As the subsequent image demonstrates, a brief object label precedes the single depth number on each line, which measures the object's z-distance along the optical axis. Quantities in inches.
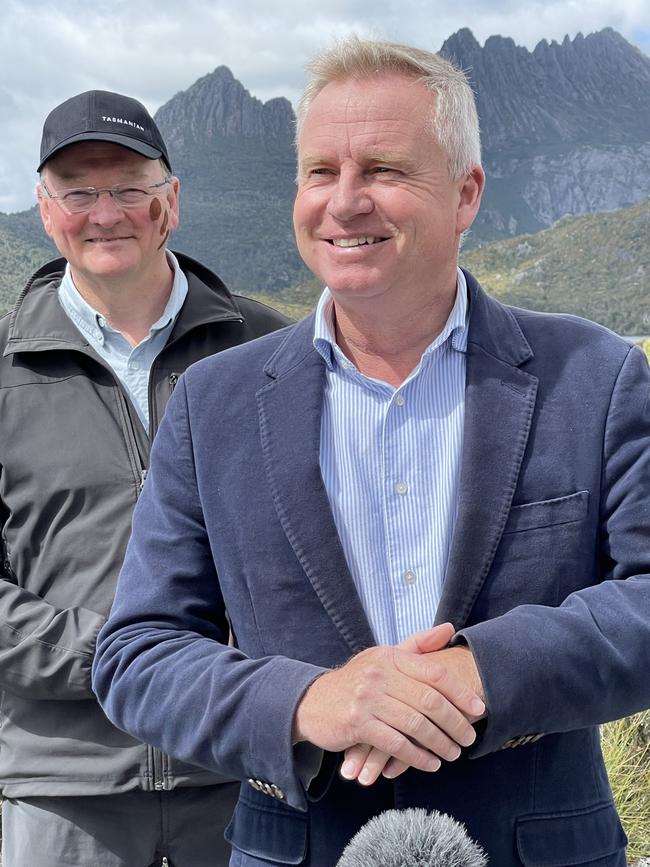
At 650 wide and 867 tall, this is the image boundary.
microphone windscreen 32.5
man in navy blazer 53.0
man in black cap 93.0
